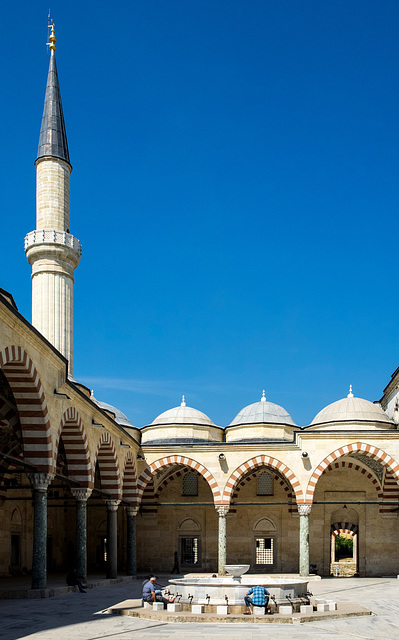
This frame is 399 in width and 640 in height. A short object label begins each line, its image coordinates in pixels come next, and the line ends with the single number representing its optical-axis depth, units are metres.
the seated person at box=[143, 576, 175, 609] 13.16
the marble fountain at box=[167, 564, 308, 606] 12.70
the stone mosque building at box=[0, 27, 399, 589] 22.98
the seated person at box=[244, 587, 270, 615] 12.13
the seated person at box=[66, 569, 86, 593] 16.99
